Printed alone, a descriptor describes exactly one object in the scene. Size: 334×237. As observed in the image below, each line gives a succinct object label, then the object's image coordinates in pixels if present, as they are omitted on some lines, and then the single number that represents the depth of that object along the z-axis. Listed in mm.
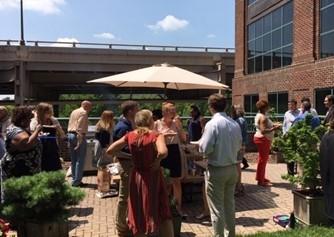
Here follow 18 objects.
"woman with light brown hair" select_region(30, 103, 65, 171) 7398
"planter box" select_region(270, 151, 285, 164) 13911
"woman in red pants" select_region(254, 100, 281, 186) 9617
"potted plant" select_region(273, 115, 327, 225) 6477
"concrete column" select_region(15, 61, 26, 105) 41250
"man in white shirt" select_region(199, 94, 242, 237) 5551
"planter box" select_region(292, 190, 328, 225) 6457
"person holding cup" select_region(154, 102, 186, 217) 6898
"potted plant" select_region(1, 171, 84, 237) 5383
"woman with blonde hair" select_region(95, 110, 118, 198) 8891
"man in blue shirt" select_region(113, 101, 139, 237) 5828
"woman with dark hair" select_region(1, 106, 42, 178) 5805
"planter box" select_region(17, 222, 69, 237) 5461
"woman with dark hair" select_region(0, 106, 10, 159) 6535
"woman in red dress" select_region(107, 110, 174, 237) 4996
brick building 19609
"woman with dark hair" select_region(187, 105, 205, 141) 10297
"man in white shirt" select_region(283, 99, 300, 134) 11044
